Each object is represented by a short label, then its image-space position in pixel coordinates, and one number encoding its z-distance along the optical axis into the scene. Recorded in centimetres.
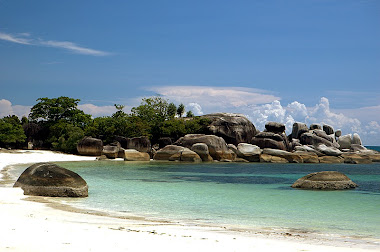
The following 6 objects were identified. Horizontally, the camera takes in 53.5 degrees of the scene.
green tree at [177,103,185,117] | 7094
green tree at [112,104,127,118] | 5894
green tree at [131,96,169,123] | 5993
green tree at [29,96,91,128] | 5847
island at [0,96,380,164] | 4466
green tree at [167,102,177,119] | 6636
